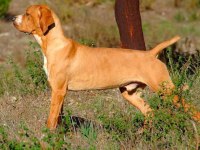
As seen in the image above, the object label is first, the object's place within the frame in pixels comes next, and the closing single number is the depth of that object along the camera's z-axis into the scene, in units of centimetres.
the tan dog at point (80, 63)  1653
